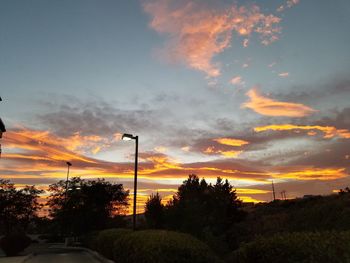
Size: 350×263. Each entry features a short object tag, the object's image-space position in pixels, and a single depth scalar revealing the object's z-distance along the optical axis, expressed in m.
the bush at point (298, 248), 5.97
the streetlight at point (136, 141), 21.22
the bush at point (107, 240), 22.20
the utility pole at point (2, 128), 33.94
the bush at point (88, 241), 30.11
